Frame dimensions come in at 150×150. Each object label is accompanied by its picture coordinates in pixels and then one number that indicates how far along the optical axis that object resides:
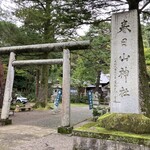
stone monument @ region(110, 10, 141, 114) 3.73
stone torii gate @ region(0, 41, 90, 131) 5.71
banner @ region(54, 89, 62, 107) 9.74
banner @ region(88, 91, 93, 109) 9.48
